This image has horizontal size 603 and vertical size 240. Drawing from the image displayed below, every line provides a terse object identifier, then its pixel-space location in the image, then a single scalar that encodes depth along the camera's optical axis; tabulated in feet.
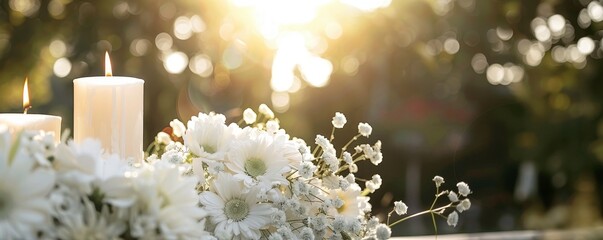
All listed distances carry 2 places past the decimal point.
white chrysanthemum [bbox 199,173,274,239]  3.42
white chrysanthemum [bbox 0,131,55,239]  2.59
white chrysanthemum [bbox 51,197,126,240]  2.65
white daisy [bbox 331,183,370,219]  3.76
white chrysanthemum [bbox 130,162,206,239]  2.70
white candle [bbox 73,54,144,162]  3.46
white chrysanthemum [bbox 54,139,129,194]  2.70
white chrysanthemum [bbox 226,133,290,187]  3.49
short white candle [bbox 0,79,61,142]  3.32
